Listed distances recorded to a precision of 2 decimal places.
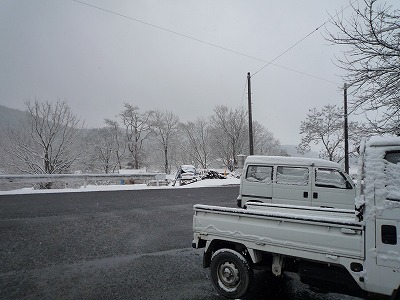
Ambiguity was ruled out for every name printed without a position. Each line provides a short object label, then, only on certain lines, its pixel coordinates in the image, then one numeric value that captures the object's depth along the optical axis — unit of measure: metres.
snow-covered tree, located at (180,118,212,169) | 57.75
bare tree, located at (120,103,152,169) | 48.83
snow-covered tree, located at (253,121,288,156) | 56.58
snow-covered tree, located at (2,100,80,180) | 24.31
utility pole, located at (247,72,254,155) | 19.33
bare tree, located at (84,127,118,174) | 46.75
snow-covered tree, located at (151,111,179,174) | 55.97
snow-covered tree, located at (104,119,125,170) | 49.34
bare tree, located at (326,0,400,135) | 5.71
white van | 8.00
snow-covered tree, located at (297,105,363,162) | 31.42
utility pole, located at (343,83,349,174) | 18.83
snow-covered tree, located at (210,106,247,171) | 47.56
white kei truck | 2.75
